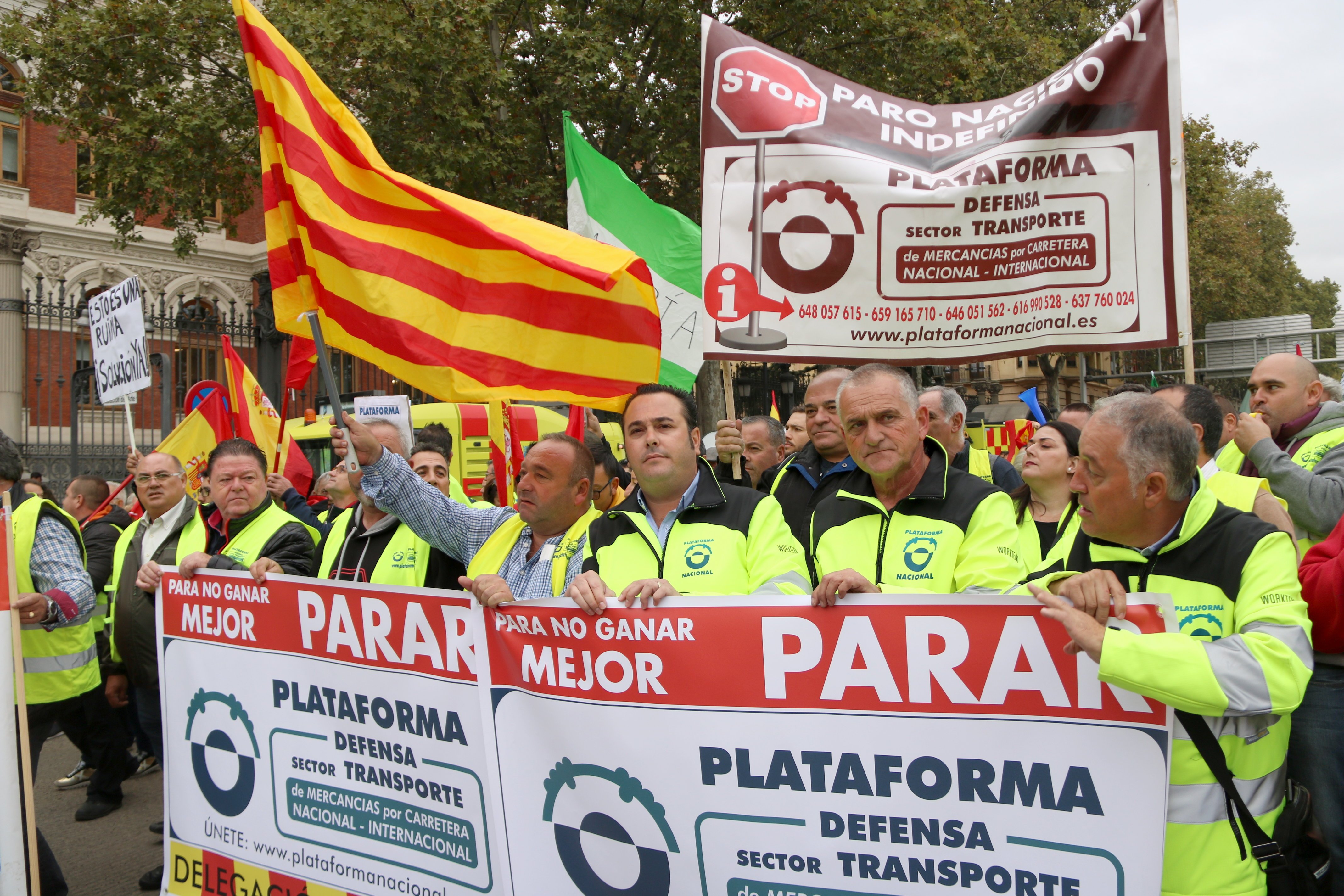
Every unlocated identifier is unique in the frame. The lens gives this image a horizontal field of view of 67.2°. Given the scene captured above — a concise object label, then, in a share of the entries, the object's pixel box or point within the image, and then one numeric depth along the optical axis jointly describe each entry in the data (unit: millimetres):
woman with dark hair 4465
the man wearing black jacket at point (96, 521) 5672
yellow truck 14500
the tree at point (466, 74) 13938
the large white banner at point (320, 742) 3129
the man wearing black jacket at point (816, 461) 4637
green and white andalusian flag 6719
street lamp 17094
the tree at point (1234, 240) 27203
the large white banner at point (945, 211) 4359
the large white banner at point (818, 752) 2357
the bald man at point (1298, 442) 3590
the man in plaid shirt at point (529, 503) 3557
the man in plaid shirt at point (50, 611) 4066
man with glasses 5004
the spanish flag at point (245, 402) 8086
